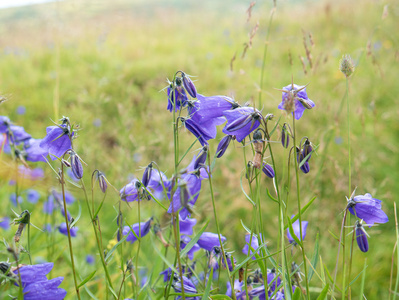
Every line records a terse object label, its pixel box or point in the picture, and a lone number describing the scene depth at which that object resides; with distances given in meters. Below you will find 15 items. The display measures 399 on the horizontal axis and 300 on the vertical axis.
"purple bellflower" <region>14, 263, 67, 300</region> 0.42
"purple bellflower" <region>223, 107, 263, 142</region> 0.44
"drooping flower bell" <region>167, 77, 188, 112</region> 0.45
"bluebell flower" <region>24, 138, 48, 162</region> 0.54
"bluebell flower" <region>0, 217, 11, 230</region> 0.74
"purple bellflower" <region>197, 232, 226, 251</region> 0.49
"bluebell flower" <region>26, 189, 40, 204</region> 0.96
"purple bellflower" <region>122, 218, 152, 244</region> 0.50
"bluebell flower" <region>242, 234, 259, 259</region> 0.50
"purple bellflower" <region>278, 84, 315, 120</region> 0.41
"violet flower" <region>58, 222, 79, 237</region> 0.59
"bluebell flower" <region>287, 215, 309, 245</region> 0.51
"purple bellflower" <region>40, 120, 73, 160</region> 0.45
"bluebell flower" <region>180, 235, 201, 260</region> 0.51
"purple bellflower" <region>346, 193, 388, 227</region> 0.46
